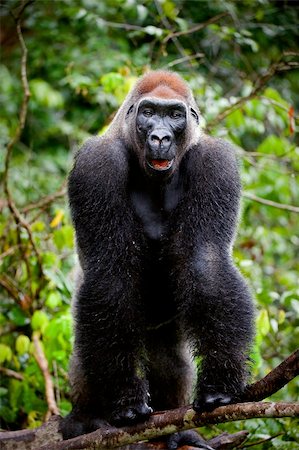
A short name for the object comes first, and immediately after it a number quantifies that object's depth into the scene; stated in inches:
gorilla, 297.6
